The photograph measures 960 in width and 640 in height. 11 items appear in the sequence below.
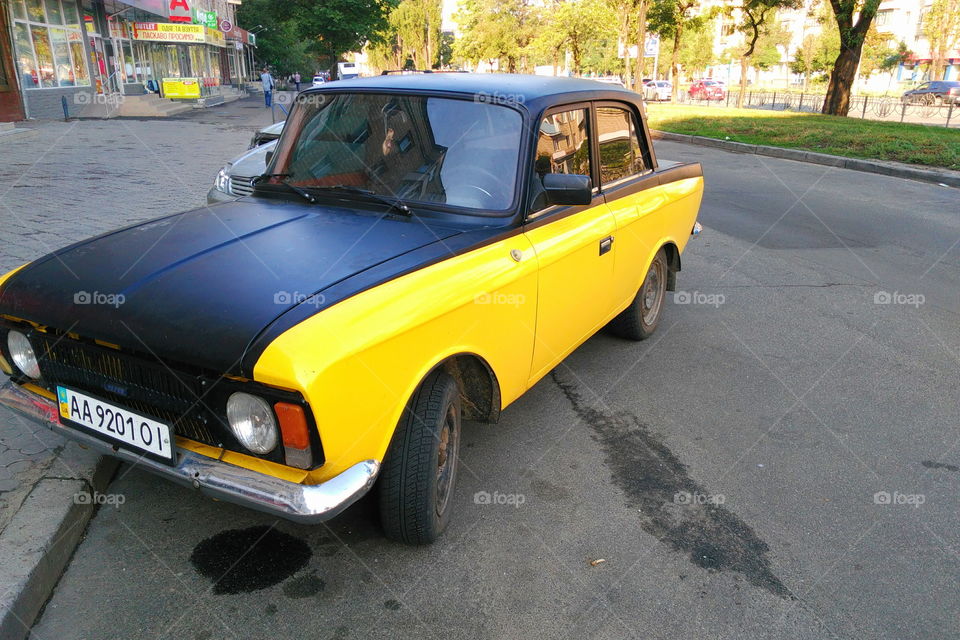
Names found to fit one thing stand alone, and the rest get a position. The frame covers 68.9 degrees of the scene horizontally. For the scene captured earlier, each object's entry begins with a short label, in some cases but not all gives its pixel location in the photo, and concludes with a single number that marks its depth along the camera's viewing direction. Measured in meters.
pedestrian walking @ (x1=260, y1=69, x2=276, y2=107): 33.09
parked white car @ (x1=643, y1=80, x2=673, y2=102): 51.86
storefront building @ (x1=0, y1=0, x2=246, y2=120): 20.38
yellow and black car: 2.23
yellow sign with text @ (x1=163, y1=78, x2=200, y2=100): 31.67
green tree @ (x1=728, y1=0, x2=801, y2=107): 28.95
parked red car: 48.28
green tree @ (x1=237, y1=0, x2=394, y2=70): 42.28
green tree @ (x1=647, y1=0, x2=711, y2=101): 36.78
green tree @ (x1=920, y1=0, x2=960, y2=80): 48.00
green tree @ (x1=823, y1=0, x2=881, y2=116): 21.42
